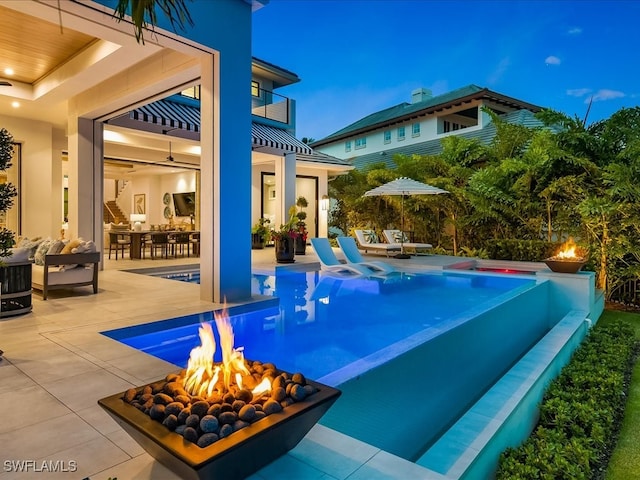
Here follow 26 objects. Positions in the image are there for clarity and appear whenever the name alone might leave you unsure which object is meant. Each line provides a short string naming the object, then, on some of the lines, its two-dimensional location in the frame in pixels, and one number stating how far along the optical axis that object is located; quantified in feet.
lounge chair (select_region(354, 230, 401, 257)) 50.85
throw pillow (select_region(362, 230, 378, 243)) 56.34
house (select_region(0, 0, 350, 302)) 23.95
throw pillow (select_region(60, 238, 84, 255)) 27.09
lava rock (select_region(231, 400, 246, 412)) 7.56
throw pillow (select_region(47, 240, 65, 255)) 27.02
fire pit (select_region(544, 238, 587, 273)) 33.12
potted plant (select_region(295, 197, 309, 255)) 52.16
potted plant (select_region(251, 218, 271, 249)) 59.58
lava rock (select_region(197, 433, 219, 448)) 6.69
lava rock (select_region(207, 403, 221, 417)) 7.29
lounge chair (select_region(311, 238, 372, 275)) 39.74
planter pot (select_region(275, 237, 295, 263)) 46.24
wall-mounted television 69.62
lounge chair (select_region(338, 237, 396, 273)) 40.78
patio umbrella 48.06
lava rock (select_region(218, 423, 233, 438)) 6.90
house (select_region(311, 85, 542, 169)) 72.33
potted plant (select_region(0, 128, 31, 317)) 20.60
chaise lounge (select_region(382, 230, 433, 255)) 50.78
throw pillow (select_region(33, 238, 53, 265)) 27.63
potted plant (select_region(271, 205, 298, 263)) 46.26
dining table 48.03
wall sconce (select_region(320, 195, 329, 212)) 66.95
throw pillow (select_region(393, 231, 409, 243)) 56.72
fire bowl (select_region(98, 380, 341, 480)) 6.51
